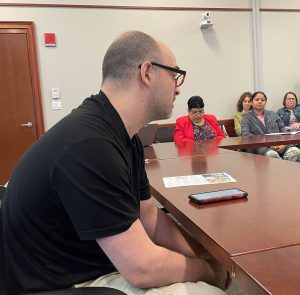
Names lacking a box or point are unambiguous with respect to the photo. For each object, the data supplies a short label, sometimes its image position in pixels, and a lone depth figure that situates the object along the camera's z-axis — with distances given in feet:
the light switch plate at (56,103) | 14.95
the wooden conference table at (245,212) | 2.59
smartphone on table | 3.77
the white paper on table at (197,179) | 4.77
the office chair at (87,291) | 2.58
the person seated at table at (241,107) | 16.26
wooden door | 14.32
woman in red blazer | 11.61
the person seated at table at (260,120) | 13.33
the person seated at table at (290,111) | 16.33
